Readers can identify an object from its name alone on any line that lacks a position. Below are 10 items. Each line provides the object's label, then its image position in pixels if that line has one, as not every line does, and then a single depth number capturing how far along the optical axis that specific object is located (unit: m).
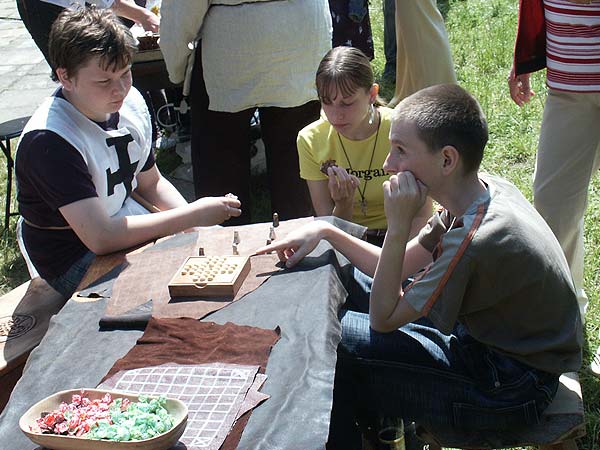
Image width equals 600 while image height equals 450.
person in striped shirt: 2.99
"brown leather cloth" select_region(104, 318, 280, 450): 1.86
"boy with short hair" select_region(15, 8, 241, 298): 2.61
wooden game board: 2.18
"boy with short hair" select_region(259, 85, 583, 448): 2.03
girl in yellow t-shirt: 2.92
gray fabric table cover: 1.64
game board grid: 1.61
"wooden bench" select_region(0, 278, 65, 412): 2.75
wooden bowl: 1.51
